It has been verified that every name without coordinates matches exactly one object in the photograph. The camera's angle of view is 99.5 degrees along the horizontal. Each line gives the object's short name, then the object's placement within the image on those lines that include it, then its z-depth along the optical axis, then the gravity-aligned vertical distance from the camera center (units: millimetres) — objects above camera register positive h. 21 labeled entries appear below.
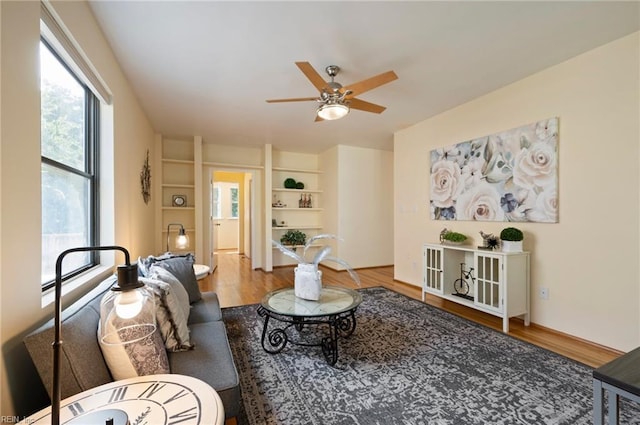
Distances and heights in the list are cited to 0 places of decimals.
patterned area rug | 1519 -1148
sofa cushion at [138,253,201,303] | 2229 -483
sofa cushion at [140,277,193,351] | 1432 -582
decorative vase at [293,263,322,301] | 2354 -623
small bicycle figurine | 3323 -897
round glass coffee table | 2074 -840
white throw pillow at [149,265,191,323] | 1811 -501
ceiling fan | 2137 +1031
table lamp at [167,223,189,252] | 3369 -359
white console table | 2648 -738
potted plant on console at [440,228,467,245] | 3297 -334
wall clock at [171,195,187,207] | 5078 +193
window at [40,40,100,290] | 1468 +297
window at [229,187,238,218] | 8680 +294
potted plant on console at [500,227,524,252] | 2721 -289
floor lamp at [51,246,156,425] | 641 -256
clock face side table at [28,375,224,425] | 783 -606
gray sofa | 965 -606
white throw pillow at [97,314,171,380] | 1096 -604
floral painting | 2635 +381
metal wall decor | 3452 +417
